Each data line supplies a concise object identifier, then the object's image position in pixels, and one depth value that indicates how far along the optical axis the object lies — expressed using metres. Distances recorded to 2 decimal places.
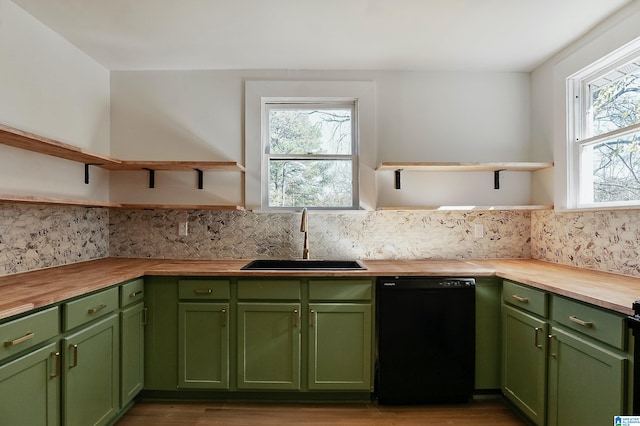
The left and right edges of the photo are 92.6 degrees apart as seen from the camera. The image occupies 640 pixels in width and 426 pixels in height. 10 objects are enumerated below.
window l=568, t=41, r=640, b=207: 1.91
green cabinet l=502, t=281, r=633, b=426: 1.31
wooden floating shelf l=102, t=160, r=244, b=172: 2.29
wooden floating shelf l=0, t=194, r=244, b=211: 1.55
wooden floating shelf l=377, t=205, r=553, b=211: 2.39
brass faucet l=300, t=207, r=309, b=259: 2.43
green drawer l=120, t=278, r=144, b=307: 1.87
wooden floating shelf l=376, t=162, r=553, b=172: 2.36
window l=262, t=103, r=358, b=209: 2.69
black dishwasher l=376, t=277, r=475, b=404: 2.04
